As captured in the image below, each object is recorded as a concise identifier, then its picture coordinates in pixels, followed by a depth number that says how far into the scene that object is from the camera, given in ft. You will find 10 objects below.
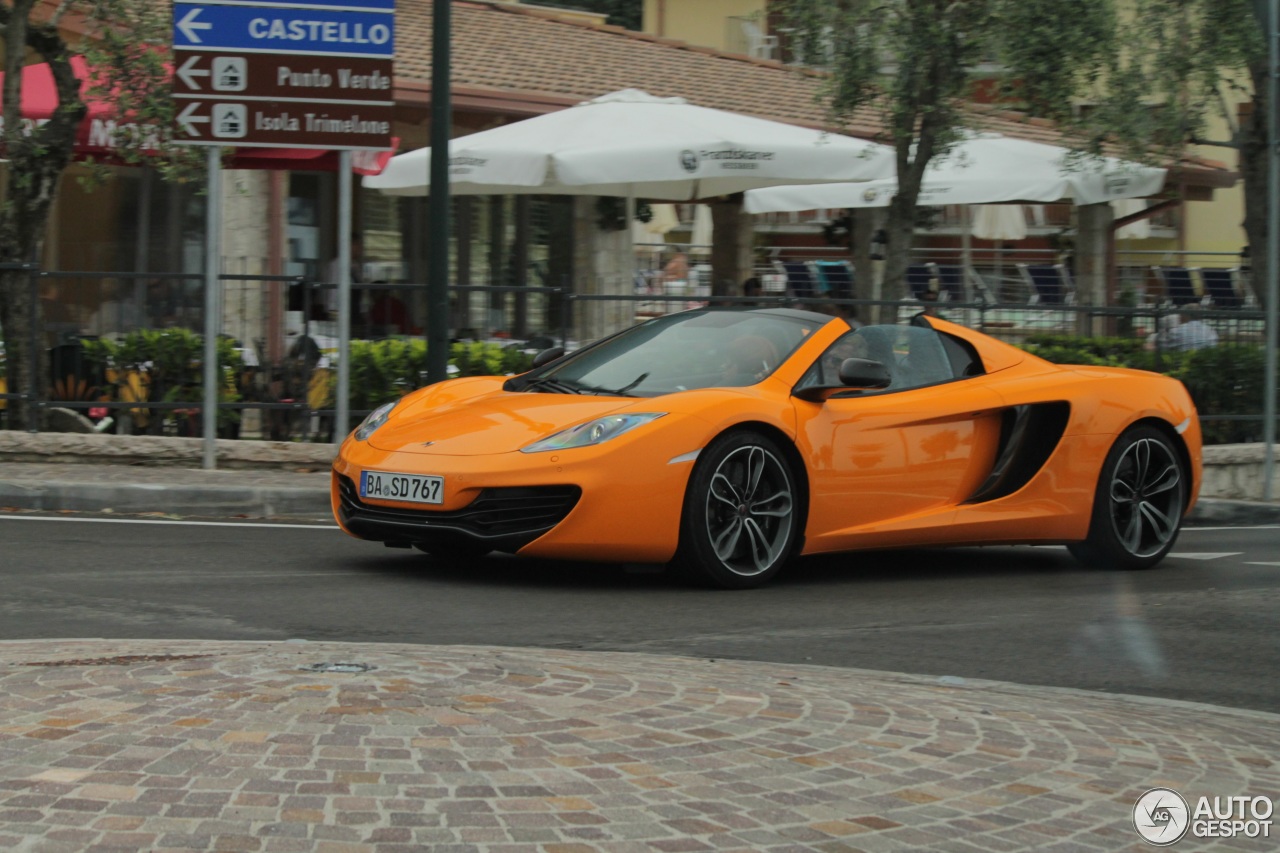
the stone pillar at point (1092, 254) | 78.38
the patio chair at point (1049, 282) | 79.36
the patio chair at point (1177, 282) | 81.82
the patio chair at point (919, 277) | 79.77
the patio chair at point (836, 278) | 77.65
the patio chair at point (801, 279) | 81.05
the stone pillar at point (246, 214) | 59.93
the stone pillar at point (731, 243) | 78.64
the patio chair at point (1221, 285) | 78.84
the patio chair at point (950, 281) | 81.10
